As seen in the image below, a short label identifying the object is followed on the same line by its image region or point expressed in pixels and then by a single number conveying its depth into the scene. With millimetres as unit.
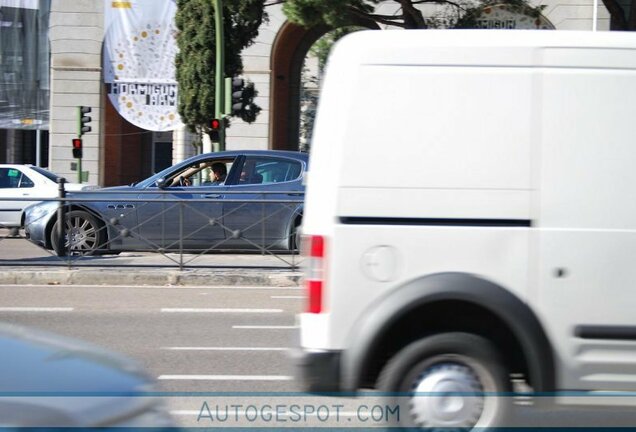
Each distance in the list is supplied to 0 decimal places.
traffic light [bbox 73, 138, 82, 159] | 31297
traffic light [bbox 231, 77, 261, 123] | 23609
